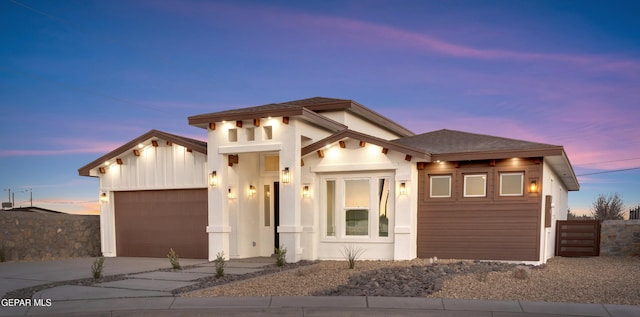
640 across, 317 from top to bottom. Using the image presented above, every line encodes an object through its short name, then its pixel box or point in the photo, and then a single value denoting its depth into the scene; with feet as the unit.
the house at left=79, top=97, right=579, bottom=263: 38.73
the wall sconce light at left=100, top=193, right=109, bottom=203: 49.96
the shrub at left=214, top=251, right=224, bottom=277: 30.40
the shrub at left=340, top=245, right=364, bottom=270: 41.04
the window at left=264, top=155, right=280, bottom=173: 47.37
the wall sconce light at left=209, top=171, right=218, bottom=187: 42.52
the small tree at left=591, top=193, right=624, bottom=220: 92.17
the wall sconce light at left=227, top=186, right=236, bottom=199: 43.29
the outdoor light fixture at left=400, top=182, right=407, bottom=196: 39.68
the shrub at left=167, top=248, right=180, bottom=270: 35.42
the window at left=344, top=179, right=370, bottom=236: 41.57
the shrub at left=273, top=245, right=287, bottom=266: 37.01
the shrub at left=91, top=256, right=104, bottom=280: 30.60
